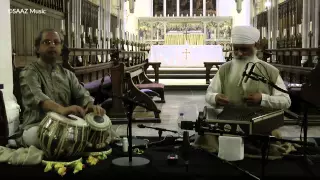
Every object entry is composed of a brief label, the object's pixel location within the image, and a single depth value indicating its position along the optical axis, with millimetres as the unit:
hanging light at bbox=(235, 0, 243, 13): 16750
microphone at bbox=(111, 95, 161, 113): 3025
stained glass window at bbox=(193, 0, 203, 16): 22516
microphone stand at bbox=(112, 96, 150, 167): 3102
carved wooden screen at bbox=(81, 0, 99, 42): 14250
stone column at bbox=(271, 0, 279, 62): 16688
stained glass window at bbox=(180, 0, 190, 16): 22578
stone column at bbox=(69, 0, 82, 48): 12148
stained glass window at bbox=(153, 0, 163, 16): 22950
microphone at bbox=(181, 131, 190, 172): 3890
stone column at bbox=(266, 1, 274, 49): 17344
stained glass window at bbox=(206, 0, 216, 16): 22542
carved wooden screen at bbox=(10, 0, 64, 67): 8445
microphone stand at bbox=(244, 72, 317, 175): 2960
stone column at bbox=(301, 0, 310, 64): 12688
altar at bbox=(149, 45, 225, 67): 14055
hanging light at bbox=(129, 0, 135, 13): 18625
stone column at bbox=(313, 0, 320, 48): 11859
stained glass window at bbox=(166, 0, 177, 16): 22703
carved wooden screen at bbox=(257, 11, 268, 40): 18691
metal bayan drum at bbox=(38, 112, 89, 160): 3447
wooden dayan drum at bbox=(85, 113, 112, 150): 3743
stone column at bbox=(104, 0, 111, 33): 16766
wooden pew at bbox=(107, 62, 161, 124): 7102
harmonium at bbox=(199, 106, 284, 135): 3467
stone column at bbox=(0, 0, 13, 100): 4730
